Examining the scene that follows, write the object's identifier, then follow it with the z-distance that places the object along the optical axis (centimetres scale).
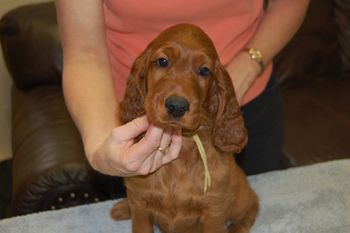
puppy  104
